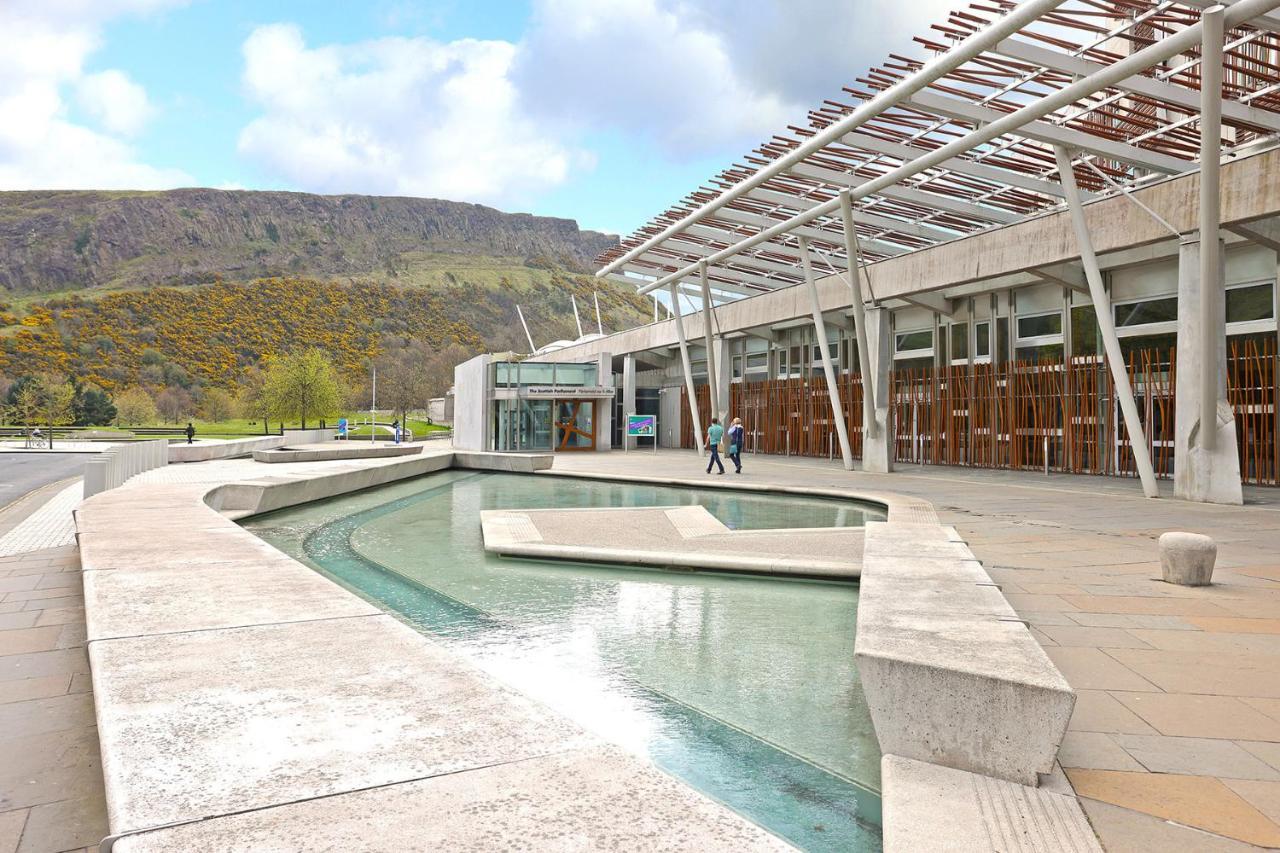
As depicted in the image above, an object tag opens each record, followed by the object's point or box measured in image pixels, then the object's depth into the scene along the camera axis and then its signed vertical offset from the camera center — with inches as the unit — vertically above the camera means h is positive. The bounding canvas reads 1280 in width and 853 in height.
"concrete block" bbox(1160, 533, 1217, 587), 279.1 -40.1
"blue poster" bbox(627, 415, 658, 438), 1504.7 +13.5
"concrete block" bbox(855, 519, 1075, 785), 124.6 -37.8
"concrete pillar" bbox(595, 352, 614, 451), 1561.3 +47.5
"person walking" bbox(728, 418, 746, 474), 857.5 -9.2
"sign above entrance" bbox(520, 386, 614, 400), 1488.7 +72.5
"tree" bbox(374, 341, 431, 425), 3314.5 +211.3
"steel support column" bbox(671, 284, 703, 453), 1212.7 +82.0
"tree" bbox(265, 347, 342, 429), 2495.1 +127.1
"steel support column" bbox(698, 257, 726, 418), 1099.4 +126.7
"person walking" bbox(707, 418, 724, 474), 881.0 -4.5
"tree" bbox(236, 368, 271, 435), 2539.9 +119.6
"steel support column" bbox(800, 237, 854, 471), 927.0 +55.9
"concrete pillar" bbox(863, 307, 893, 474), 890.1 +43.7
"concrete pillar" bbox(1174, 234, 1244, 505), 544.7 +13.2
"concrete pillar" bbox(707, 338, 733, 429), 1438.2 +105.4
